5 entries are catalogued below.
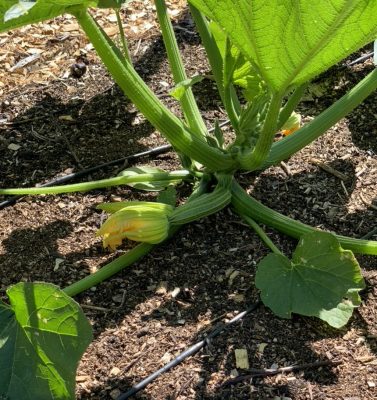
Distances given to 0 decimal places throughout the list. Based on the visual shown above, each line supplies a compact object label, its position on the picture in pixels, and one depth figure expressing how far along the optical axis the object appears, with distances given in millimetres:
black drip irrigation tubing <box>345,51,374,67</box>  2811
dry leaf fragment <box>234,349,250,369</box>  1790
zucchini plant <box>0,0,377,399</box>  1438
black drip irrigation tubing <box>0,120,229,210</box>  2289
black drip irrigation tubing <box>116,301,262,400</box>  1738
